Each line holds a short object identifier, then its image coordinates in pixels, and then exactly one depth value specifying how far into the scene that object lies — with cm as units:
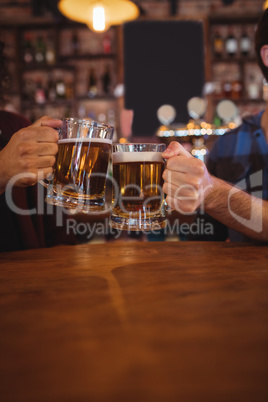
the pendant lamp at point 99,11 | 246
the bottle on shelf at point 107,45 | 492
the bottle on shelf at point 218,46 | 488
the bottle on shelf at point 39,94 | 484
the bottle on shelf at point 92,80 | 502
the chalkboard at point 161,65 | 489
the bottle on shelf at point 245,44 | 482
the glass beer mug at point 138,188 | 94
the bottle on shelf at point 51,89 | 504
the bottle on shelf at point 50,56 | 493
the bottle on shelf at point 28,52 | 493
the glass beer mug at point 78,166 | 93
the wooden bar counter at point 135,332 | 32
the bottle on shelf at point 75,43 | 496
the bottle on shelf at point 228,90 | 494
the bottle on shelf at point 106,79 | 502
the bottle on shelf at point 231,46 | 482
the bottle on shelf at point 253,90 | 486
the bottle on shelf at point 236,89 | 491
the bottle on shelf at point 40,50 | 496
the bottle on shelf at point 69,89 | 497
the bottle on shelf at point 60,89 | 498
